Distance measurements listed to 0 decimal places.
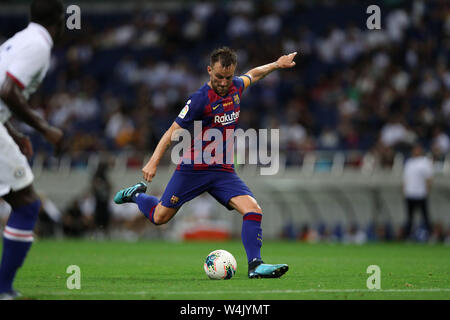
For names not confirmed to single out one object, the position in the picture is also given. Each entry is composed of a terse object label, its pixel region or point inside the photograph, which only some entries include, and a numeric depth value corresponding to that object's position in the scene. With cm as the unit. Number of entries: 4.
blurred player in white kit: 1298
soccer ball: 1767
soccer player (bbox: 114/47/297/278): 1752
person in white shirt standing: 4106
